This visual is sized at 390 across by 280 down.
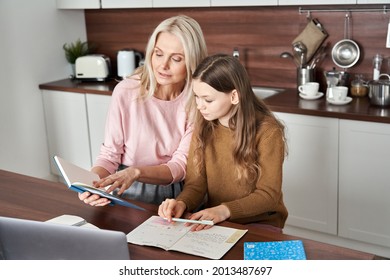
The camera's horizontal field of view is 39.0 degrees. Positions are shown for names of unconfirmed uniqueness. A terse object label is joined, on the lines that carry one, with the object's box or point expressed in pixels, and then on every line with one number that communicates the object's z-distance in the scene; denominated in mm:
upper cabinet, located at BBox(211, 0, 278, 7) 2977
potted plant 3875
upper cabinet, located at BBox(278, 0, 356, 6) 2732
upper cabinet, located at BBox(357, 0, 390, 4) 2631
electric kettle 3746
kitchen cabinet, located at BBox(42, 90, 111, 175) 3559
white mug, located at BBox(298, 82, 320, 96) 2930
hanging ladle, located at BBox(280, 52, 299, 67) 3178
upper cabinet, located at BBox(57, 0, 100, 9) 3648
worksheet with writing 1399
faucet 3406
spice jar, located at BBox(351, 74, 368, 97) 2967
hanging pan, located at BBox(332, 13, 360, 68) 3025
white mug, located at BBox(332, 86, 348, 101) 2777
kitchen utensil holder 3123
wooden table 1374
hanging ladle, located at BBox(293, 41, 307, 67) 3111
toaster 3752
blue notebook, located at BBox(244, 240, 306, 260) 1341
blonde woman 1978
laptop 1055
